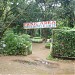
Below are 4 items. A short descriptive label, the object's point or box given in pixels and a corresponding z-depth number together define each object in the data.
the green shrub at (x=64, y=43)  5.92
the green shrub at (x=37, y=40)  11.46
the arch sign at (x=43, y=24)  9.64
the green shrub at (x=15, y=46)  6.60
